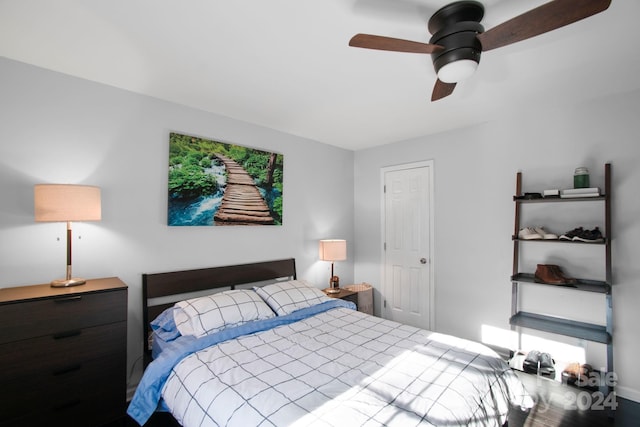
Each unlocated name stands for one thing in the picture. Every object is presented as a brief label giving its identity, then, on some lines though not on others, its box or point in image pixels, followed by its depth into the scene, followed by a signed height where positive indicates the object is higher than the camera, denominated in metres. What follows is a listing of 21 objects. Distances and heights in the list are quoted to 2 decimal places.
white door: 3.65 -0.38
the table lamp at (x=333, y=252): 3.58 -0.45
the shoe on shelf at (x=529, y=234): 2.69 -0.18
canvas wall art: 2.66 +0.32
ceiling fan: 1.27 +0.85
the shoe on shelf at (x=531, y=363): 2.61 -1.33
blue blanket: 1.76 -0.93
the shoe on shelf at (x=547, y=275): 2.54 -0.54
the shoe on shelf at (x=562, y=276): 2.52 -0.55
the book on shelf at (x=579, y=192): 2.41 +0.19
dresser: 1.67 -0.86
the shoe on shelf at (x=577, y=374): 2.45 -1.36
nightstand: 3.43 -0.95
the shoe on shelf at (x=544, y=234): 2.61 -0.18
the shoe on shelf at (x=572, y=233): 2.51 -0.16
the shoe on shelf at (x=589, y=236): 2.39 -0.18
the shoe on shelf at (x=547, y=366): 2.53 -1.32
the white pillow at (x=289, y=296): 2.60 -0.76
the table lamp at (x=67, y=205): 1.87 +0.07
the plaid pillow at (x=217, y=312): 2.13 -0.75
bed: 1.34 -0.88
